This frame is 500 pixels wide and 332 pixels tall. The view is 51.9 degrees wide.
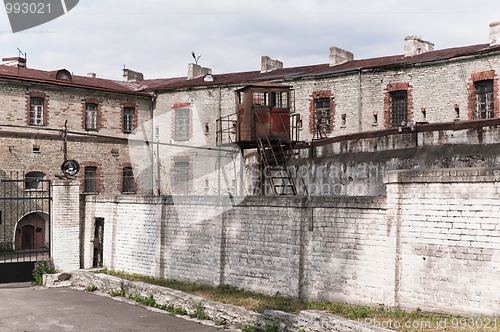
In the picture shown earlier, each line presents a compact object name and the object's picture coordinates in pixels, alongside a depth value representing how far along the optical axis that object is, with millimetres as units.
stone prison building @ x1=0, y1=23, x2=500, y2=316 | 9328
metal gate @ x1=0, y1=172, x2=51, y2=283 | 24125
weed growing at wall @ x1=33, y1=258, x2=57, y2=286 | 16703
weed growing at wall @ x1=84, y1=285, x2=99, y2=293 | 15316
